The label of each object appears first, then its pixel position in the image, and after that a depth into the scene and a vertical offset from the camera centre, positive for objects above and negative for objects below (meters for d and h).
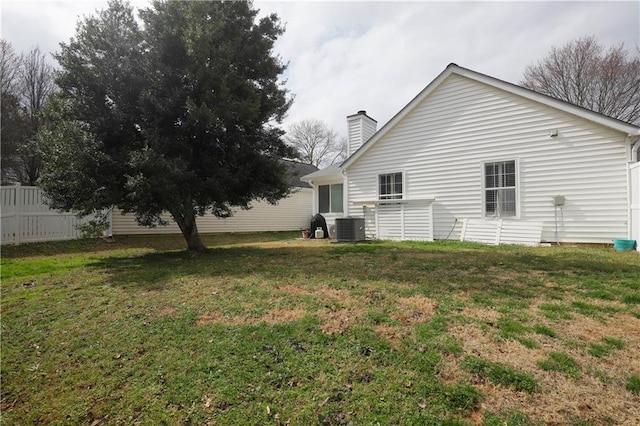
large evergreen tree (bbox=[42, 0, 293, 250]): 7.54 +2.83
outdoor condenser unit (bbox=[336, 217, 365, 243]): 11.22 -0.20
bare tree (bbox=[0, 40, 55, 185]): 14.97 +6.10
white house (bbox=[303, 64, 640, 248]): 8.39 +1.62
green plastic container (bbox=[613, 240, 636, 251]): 7.72 -0.52
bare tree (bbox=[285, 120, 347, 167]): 37.69 +9.41
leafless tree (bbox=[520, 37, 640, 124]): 18.36 +8.63
